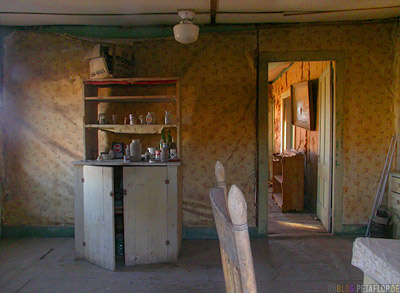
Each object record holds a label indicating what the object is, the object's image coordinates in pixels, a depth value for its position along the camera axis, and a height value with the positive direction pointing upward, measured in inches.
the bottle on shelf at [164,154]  122.4 -7.3
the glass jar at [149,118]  132.2 +7.8
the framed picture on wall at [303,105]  190.1 +20.6
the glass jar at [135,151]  125.0 -6.1
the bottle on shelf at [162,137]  132.9 -0.7
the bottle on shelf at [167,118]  133.3 +7.9
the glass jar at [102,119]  134.0 +7.6
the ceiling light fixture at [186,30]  122.4 +42.7
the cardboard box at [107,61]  129.8 +33.0
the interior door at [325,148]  151.7 -7.1
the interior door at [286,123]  270.7 +11.7
